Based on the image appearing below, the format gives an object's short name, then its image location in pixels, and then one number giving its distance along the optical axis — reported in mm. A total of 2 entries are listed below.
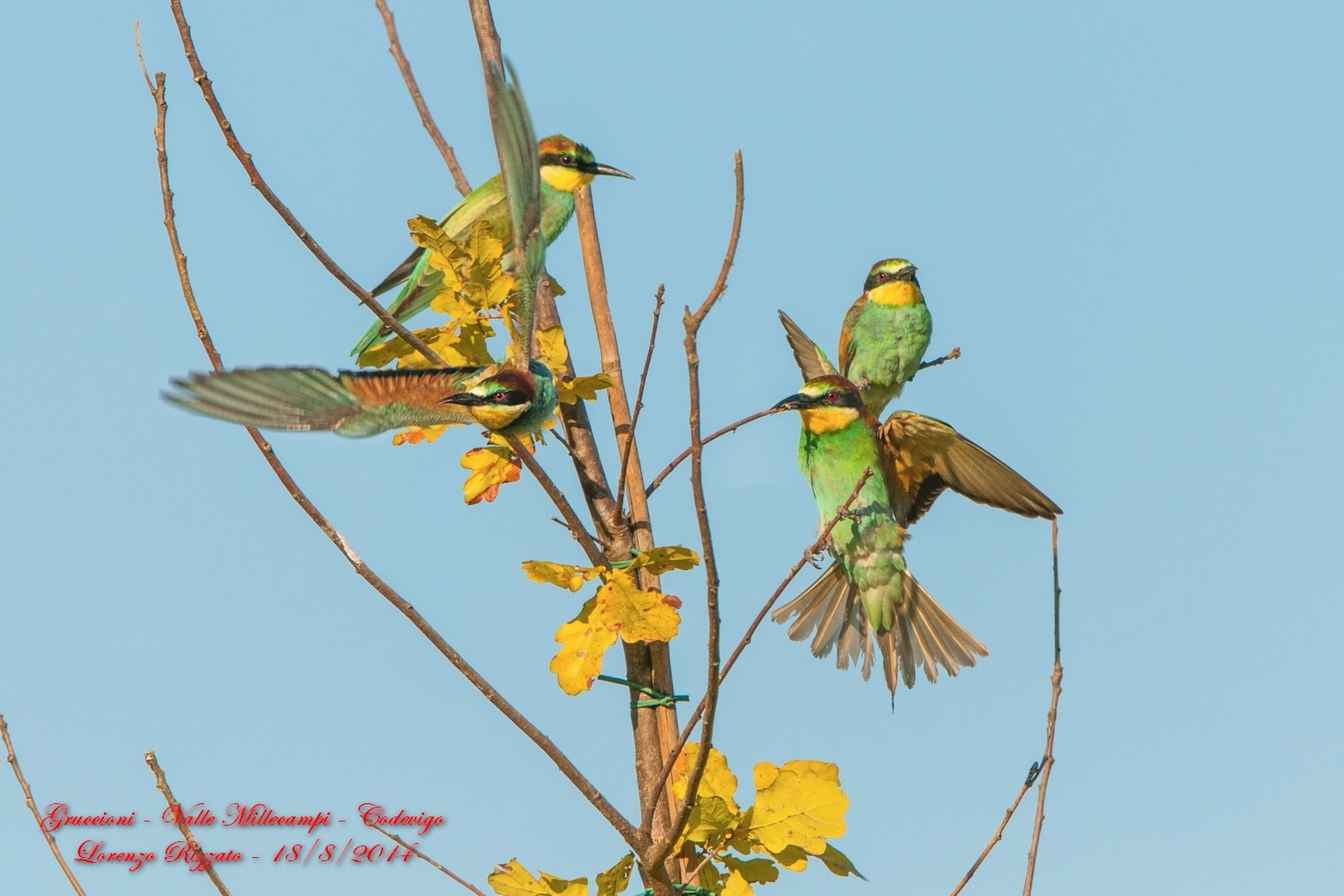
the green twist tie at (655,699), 5117
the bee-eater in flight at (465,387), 4766
